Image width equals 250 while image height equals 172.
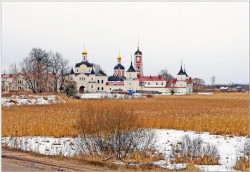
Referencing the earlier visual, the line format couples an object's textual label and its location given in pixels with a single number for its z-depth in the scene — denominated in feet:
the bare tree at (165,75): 488.44
